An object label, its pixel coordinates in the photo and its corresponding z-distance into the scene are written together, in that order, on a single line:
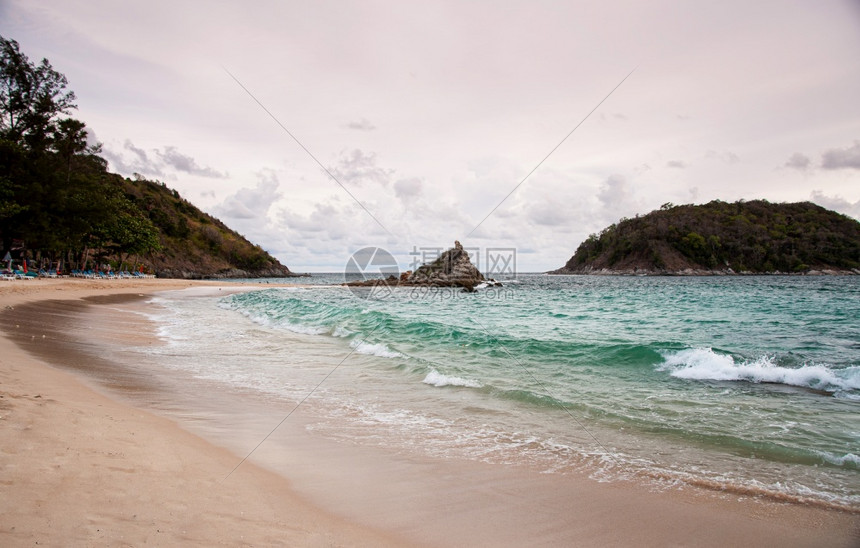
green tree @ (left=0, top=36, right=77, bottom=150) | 32.41
